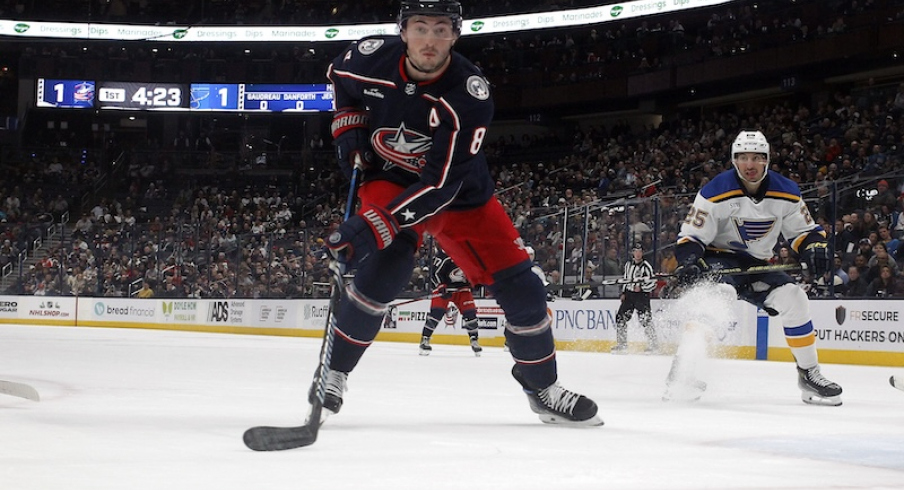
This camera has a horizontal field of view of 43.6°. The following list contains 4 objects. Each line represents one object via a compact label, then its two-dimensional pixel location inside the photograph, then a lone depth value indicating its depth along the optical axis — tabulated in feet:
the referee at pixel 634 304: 45.27
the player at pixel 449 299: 41.22
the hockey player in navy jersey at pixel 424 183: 12.98
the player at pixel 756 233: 21.35
